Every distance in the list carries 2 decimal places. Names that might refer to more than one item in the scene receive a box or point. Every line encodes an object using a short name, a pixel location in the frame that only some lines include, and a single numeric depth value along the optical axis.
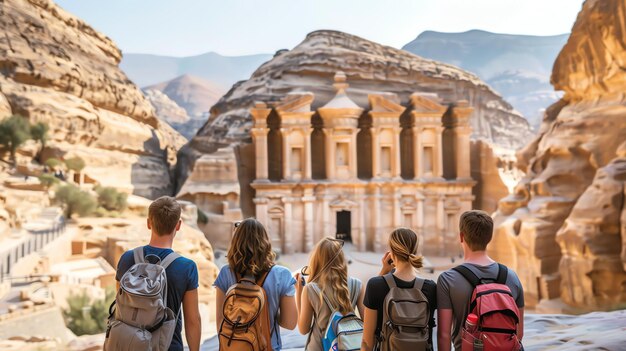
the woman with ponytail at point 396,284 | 3.32
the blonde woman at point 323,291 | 3.48
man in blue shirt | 3.35
